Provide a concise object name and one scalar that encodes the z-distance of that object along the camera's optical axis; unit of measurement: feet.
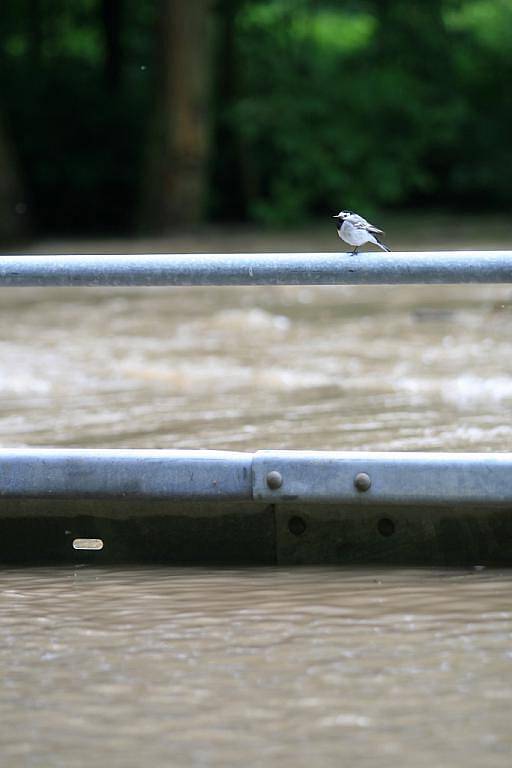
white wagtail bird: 34.09
